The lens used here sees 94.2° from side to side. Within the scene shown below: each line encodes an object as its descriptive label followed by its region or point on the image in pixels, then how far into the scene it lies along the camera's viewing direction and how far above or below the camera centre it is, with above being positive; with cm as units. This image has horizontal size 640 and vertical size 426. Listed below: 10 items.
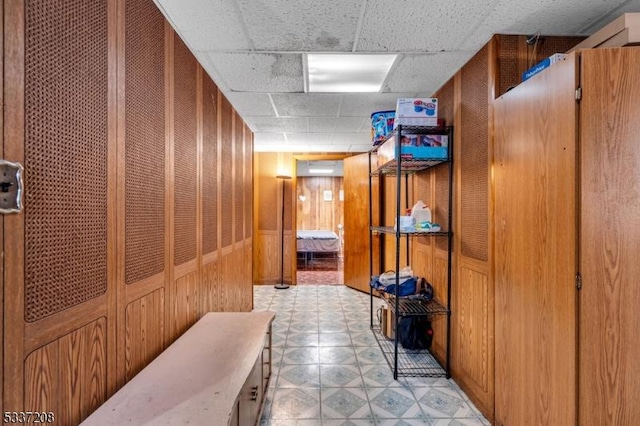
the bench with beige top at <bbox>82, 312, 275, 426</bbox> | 117 -80
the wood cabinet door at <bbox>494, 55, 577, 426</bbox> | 143 -21
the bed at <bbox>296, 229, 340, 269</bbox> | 792 -89
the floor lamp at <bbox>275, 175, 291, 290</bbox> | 581 -67
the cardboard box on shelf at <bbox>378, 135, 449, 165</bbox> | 267 +60
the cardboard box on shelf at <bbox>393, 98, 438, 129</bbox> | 265 +90
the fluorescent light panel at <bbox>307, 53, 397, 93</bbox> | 250 +130
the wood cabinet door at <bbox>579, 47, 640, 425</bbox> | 129 -11
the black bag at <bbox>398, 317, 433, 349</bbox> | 308 -124
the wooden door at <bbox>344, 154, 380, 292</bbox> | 529 -21
